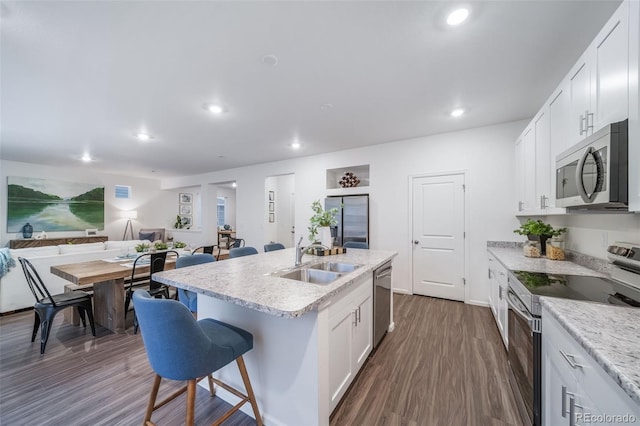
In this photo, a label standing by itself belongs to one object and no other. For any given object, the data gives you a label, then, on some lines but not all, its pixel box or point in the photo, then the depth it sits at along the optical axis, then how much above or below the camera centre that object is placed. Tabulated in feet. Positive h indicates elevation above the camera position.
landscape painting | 18.80 +0.61
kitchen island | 4.30 -2.48
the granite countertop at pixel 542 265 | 6.12 -1.55
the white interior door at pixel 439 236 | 12.22 -1.27
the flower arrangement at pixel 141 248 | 12.75 -2.00
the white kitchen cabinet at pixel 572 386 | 2.47 -2.18
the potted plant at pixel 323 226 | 9.53 -0.57
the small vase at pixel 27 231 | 19.06 -1.56
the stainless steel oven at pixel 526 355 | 4.29 -2.93
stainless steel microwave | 3.86 +0.77
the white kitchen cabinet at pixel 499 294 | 7.36 -2.96
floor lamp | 24.32 -0.54
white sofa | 10.84 -2.75
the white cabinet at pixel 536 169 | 7.02 +1.47
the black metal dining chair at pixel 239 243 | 18.81 -2.49
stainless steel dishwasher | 7.34 -2.97
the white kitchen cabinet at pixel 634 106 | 3.59 +1.65
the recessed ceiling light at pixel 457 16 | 5.02 +4.29
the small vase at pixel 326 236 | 9.53 -0.97
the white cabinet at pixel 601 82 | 3.95 +2.56
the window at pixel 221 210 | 32.37 +0.27
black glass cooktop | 4.14 -1.52
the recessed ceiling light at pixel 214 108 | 9.50 +4.26
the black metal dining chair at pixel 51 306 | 7.95 -3.37
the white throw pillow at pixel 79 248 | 12.74 -2.03
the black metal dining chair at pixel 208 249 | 13.59 -2.19
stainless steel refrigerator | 14.49 -0.48
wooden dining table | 8.39 -2.87
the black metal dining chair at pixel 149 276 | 9.46 -2.82
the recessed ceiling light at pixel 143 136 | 12.64 +4.17
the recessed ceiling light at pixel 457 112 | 9.87 +4.27
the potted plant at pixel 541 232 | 8.33 -0.69
